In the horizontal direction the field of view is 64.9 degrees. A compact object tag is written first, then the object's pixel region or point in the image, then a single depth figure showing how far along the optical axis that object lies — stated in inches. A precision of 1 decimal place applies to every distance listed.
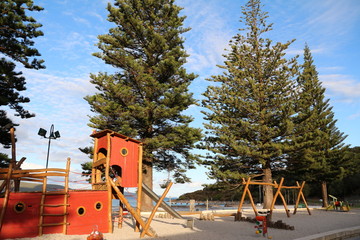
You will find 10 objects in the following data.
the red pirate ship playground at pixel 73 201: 365.7
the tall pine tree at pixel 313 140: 976.3
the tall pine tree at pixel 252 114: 942.4
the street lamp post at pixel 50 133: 843.1
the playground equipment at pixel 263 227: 422.6
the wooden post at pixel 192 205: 862.5
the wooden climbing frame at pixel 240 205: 633.7
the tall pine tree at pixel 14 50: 721.6
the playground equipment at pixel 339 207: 1001.6
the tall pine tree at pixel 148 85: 804.6
